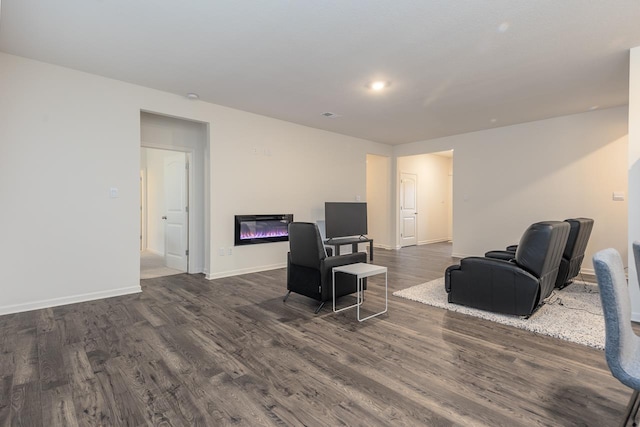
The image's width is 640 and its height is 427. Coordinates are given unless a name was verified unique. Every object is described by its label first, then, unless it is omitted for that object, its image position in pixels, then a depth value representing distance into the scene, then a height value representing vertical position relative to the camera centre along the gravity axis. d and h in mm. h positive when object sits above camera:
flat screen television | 5930 -212
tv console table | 5609 -641
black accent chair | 3326 -658
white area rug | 2758 -1115
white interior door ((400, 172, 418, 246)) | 8453 -24
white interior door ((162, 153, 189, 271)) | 5312 -80
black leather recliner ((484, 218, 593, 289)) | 3992 -607
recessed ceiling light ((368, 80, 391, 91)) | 3869 +1588
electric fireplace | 5176 -365
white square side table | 3123 -653
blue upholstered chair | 1250 -483
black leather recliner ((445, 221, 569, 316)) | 3027 -704
